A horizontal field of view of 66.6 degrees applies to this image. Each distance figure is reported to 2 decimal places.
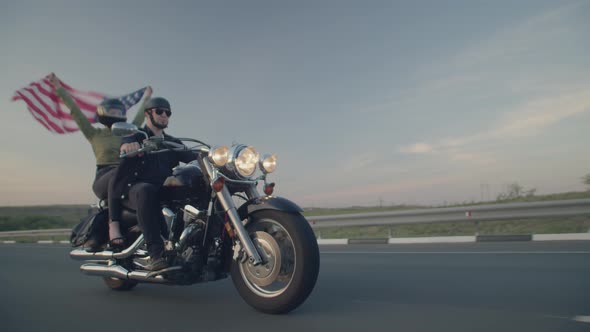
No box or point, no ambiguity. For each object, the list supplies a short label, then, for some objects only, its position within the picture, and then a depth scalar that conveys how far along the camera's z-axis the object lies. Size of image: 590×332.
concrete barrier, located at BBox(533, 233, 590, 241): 7.95
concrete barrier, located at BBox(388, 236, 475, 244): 8.95
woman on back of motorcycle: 4.18
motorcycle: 3.08
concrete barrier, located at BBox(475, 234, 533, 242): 8.41
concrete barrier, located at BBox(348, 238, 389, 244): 10.05
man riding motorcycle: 3.54
